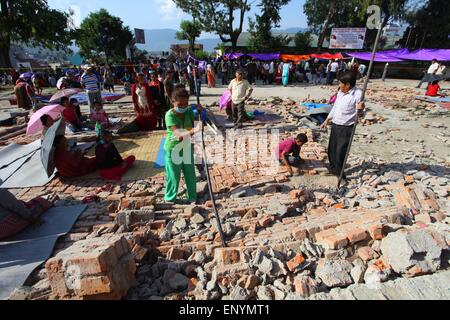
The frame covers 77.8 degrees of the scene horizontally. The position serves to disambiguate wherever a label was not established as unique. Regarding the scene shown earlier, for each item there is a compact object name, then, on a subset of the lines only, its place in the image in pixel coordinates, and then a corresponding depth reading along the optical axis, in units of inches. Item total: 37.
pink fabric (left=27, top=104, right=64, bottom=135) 198.8
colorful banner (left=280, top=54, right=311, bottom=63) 880.2
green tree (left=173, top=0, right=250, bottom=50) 1044.5
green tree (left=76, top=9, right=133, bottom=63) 1424.7
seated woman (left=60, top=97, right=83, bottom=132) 273.2
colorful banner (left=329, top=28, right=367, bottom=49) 864.0
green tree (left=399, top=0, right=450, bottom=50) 871.1
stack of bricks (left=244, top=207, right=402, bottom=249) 112.1
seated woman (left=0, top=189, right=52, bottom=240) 125.7
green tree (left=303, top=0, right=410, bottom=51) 882.5
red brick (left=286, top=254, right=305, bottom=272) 104.5
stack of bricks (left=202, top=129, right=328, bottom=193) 178.5
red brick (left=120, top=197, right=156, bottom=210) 146.9
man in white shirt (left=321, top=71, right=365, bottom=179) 156.3
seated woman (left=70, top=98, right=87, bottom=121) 297.5
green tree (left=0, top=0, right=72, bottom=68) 716.7
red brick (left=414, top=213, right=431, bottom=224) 128.0
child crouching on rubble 187.0
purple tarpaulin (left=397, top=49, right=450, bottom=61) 744.8
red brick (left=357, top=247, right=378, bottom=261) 106.7
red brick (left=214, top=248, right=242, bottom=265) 107.3
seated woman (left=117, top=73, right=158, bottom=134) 264.2
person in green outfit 136.2
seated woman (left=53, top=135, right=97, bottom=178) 179.2
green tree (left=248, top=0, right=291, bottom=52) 1063.6
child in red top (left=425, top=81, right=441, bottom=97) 452.1
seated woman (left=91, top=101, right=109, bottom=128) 266.8
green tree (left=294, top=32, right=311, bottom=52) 1133.9
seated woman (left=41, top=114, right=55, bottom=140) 189.4
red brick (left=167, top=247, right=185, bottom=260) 113.1
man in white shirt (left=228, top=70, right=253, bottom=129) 270.1
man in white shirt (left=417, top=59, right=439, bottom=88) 480.7
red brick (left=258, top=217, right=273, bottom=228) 133.3
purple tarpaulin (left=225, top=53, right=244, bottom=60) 899.4
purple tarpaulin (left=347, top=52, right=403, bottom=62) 810.7
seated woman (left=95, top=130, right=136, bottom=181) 191.0
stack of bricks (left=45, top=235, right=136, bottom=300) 84.7
